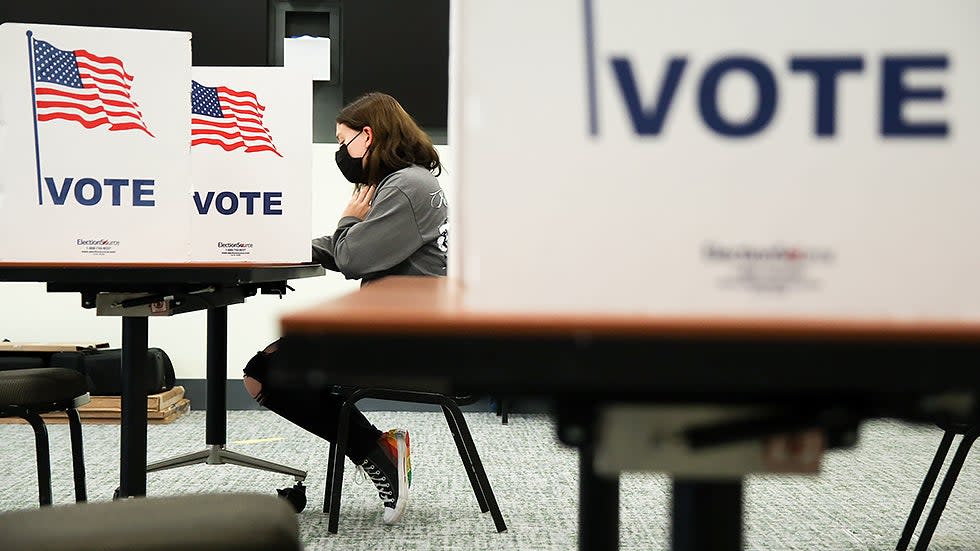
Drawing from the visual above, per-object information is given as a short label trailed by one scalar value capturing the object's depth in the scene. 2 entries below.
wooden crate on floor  10.93
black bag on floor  11.00
